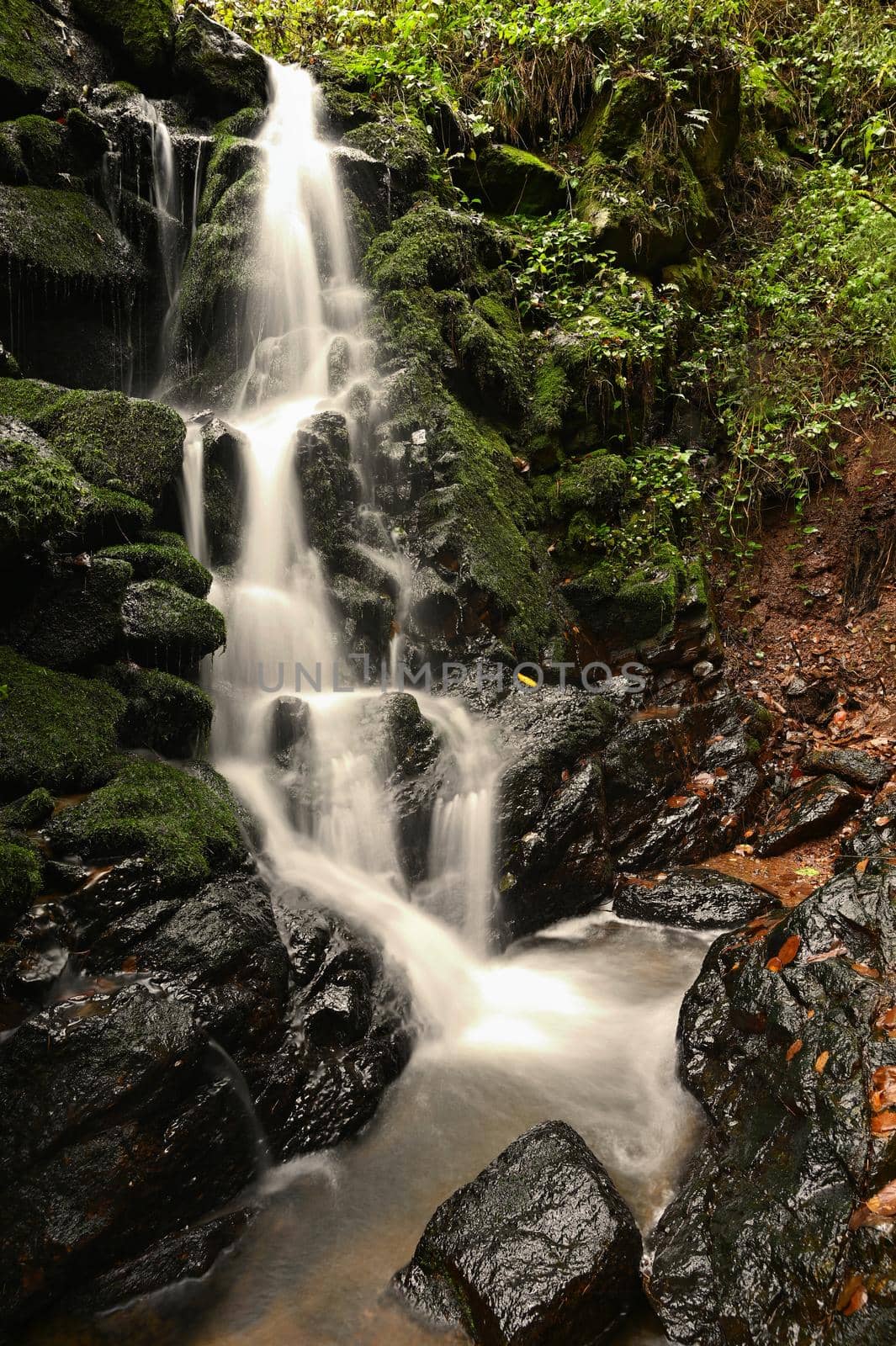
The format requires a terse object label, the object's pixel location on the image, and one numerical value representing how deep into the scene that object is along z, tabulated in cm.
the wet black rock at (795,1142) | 251
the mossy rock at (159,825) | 377
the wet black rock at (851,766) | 598
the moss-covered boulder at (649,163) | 922
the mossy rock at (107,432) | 562
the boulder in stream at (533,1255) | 275
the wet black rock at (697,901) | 518
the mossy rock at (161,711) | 469
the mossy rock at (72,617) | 448
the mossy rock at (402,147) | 931
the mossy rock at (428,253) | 850
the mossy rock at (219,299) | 860
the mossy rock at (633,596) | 726
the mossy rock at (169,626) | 493
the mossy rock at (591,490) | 786
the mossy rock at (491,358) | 813
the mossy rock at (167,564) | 530
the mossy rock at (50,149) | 757
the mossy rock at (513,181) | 968
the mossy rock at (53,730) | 392
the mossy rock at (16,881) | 329
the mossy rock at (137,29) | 919
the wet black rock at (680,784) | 607
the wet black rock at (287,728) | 571
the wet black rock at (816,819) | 582
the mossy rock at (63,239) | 726
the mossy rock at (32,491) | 392
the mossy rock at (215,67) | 940
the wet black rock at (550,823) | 556
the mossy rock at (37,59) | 797
